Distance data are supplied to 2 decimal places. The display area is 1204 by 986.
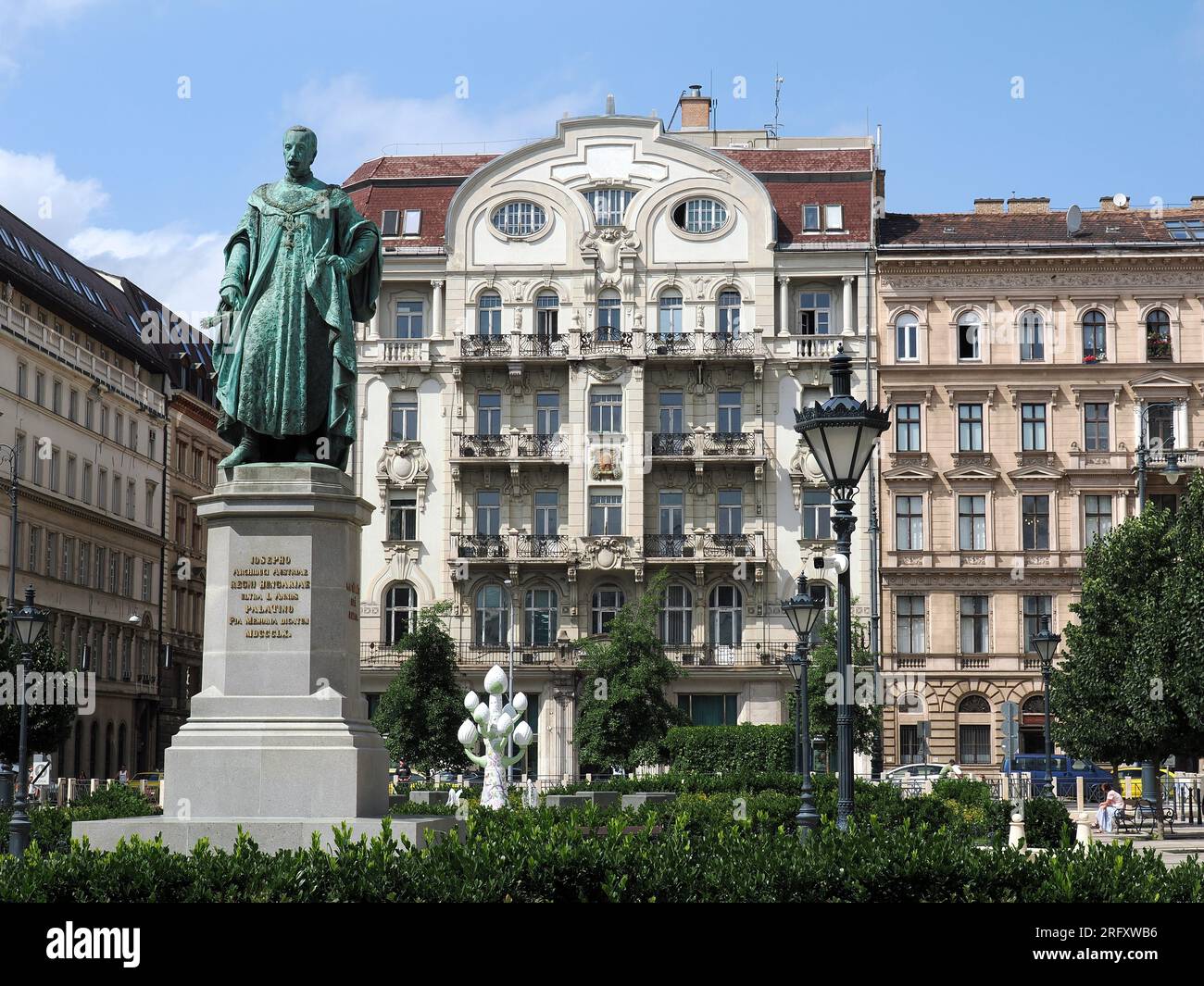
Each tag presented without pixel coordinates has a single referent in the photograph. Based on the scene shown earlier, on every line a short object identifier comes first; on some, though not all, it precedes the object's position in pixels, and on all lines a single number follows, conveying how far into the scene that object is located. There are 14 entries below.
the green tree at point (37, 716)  43.72
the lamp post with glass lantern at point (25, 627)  30.73
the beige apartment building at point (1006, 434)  59.41
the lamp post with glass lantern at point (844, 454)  14.94
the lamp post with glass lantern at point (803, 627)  27.19
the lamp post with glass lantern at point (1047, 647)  37.09
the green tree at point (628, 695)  54.34
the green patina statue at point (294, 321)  16.80
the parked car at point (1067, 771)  48.19
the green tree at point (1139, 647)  35.69
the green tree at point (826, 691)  51.44
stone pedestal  15.26
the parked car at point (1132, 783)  46.25
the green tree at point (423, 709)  54.31
